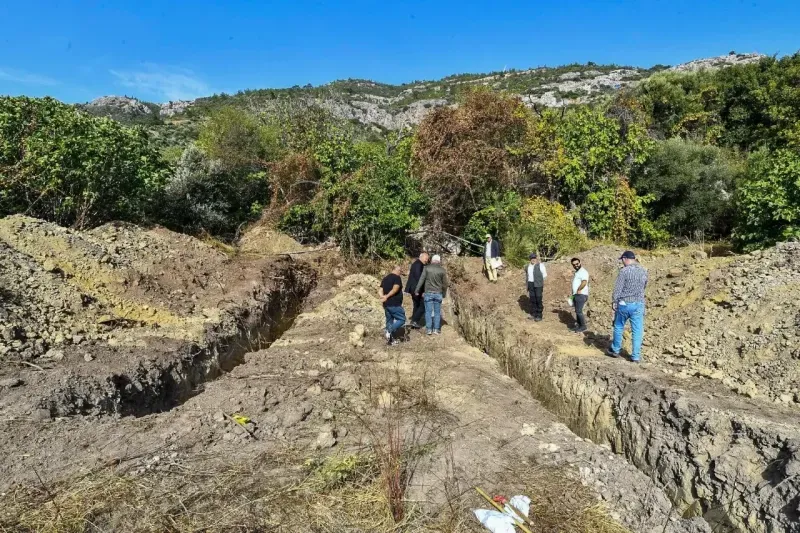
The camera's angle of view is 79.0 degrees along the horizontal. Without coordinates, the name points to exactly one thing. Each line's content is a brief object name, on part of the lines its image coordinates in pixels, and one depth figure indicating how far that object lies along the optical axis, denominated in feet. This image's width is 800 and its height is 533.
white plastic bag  12.10
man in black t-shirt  27.50
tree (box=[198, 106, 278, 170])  51.96
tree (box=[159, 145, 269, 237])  49.73
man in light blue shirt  22.90
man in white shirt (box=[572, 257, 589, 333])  29.14
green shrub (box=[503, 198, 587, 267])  46.98
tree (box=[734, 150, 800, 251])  36.52
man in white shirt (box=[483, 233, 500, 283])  43.80
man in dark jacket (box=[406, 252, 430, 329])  29.99
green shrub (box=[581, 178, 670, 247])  49.60
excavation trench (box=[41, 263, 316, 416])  19.07
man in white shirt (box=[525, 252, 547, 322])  32.68
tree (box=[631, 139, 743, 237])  51.37
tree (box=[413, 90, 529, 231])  50.24
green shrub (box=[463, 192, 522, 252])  48.47
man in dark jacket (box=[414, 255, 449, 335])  29.30
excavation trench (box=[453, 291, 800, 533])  14.43
